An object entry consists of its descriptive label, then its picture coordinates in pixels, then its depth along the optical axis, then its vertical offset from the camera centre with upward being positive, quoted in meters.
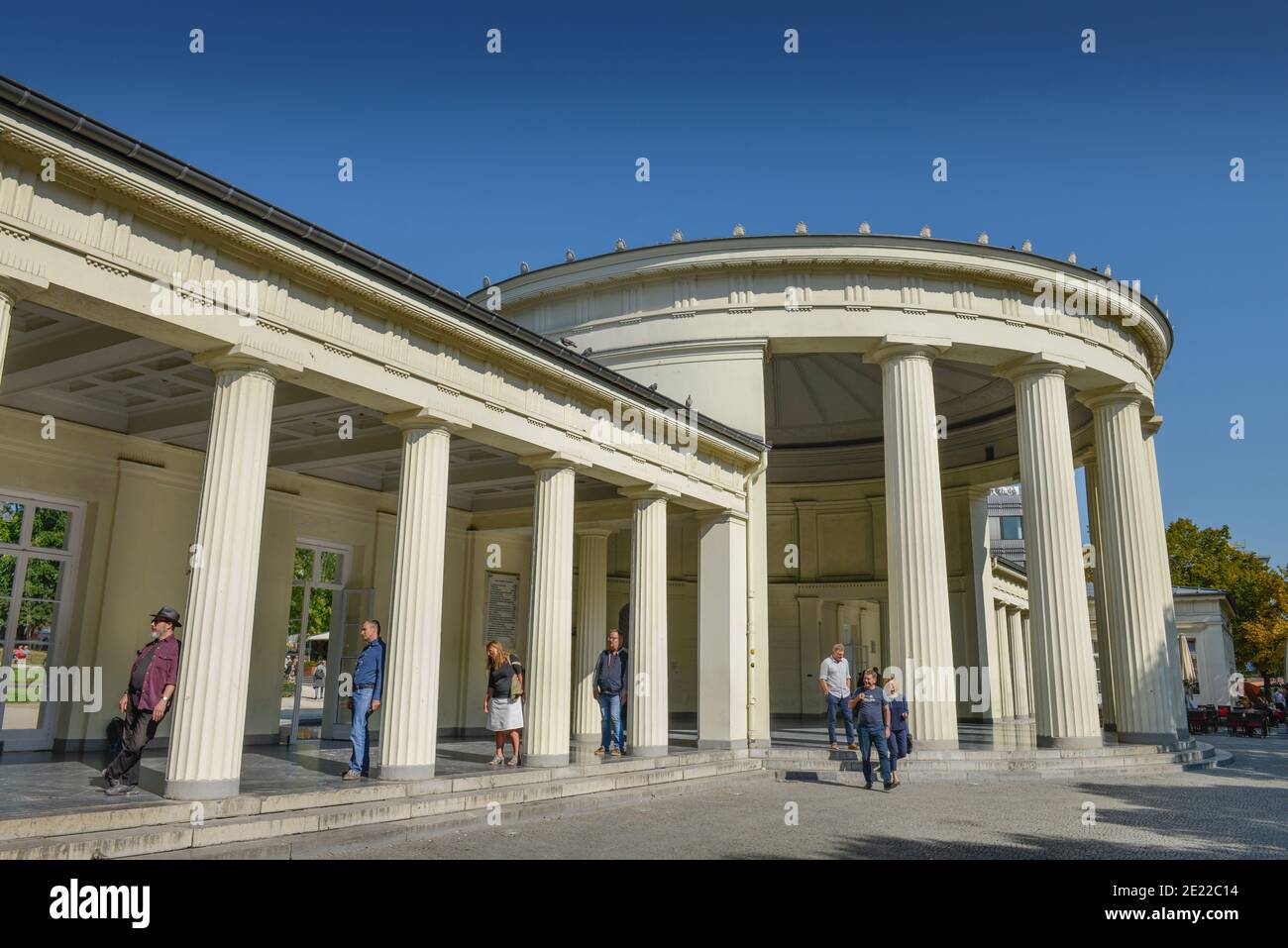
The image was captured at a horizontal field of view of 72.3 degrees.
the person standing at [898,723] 12.84 -1.00
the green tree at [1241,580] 47.84 +4.20
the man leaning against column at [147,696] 7.75 -0.40
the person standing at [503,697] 11.22 -0.56
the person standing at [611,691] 13.20 -0.55
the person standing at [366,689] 9.48 -0.41
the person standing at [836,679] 15.08 -0.40
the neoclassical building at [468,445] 7.69 +2.84
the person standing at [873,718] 12.52 -0.89
